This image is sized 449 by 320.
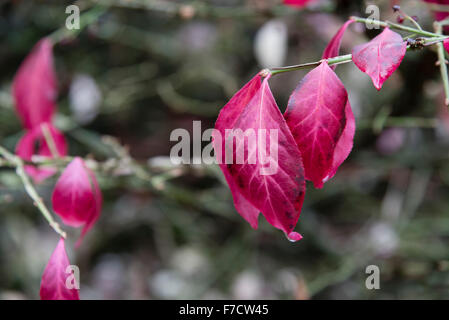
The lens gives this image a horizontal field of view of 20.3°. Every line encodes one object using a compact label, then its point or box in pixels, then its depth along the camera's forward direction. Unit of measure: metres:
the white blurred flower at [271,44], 0.66
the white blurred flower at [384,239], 0.68
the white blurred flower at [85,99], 0.79
